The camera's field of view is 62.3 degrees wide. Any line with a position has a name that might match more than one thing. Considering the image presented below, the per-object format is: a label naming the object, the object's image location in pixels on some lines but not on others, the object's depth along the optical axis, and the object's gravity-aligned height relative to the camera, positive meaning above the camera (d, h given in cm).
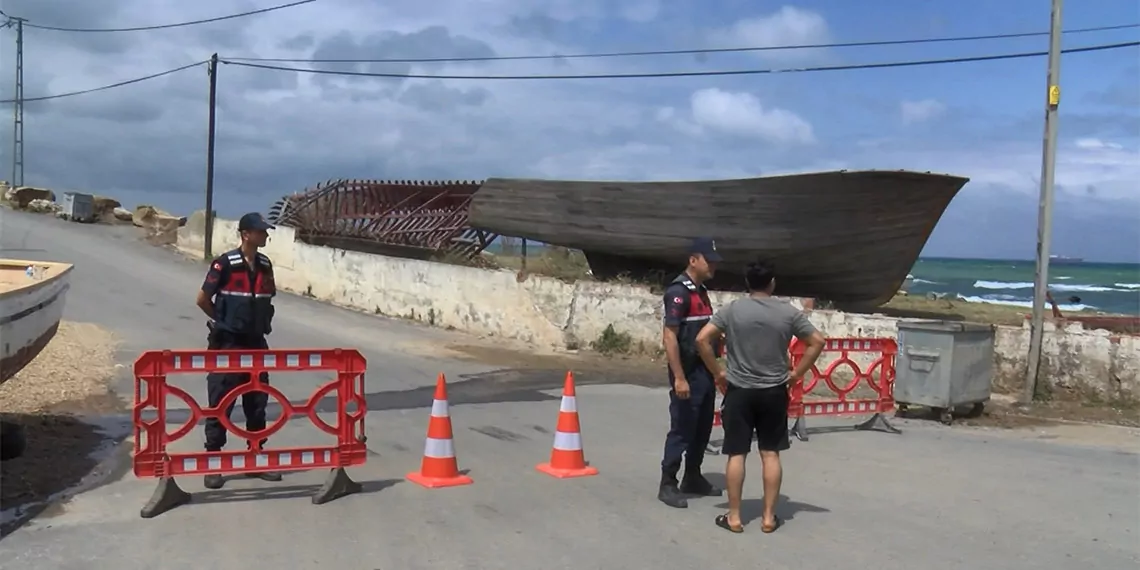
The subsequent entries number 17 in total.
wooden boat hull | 1577 +71
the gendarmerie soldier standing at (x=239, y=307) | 642 -45
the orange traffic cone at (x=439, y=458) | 668 -148
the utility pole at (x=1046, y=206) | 1151 +88
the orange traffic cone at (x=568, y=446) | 712 -145
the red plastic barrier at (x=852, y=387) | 891 -125
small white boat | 766 -75
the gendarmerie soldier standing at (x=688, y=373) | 616 -74
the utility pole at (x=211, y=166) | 2908 +230
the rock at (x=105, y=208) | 3799 +109
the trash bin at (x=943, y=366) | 1021 -103
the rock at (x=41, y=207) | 3944 +104
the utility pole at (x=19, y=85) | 4066 +640
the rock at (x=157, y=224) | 3297 +50
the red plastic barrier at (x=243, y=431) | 565 -114
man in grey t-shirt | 554 -65
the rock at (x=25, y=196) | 4041 +156
